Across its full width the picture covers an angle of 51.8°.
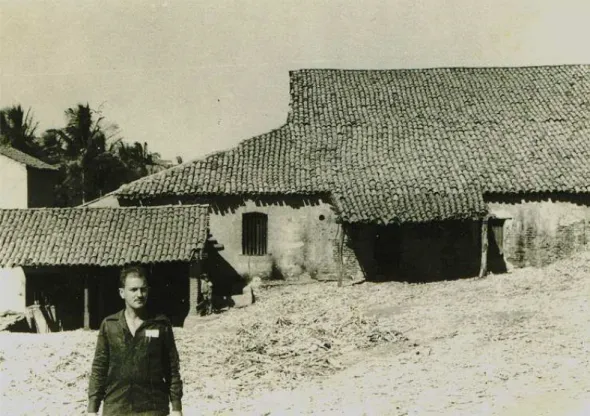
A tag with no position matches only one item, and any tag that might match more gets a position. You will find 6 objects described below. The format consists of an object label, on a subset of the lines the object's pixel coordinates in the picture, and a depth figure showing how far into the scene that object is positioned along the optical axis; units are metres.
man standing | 5.34
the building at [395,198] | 20.77
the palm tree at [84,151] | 37.19
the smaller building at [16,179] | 31.39
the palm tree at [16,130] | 39.84
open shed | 17.73
